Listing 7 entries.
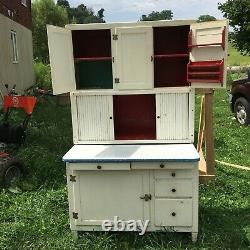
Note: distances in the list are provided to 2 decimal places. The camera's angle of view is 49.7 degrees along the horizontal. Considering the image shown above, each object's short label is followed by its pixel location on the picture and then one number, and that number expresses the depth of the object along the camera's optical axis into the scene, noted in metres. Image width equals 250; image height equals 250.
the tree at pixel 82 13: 65.38
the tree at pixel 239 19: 11.90
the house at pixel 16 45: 9.49
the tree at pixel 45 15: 25.77
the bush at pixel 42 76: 13.43
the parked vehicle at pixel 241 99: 7.28
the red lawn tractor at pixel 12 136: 4.38
